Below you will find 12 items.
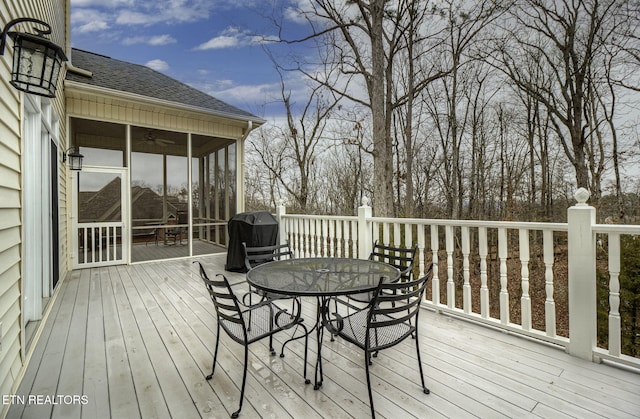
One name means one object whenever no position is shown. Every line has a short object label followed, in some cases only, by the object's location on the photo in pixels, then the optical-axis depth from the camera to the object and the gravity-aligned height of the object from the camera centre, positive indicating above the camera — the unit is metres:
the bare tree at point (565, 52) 7.20 +4.04
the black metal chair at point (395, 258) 2.55 -0.52
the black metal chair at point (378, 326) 1.62 -0.79
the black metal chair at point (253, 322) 1.72 -0.80
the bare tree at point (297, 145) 13.40 +2.96
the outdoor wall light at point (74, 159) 5.16 +0.93
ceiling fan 6.27 +1.53
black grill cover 5.19 -0.43
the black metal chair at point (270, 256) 2.41 -0.49
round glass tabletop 1.93 -0.51
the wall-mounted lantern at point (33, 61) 1.62 +0.87
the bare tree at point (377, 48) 6.66 +4.67
